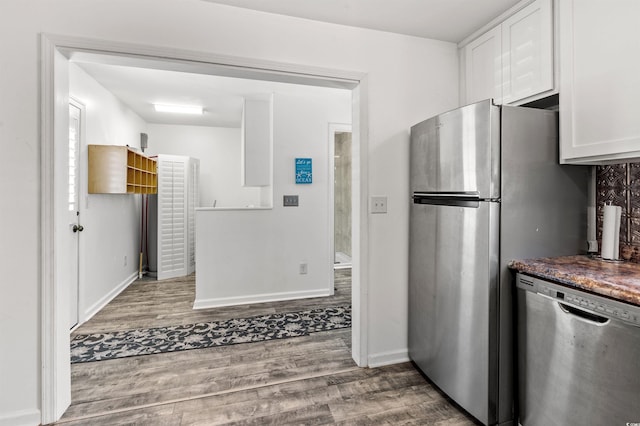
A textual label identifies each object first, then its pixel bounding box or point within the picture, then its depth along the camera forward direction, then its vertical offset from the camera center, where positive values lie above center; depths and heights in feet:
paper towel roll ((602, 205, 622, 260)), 5.27 -0.34
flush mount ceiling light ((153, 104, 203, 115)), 14.29 +4.86
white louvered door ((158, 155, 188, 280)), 15.08 -0.28
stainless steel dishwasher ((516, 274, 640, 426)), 3.73 -2.02
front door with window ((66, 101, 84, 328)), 9.61 +0.14
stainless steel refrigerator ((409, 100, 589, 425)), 5.30 -0.27
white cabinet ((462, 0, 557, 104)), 5.82 +3.28
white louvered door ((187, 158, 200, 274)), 16.22 +0.14
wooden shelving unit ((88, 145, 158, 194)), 10.68 +1.51
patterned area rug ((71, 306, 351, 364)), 8.14 -3.68
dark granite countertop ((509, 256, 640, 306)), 3.87 -0.93
